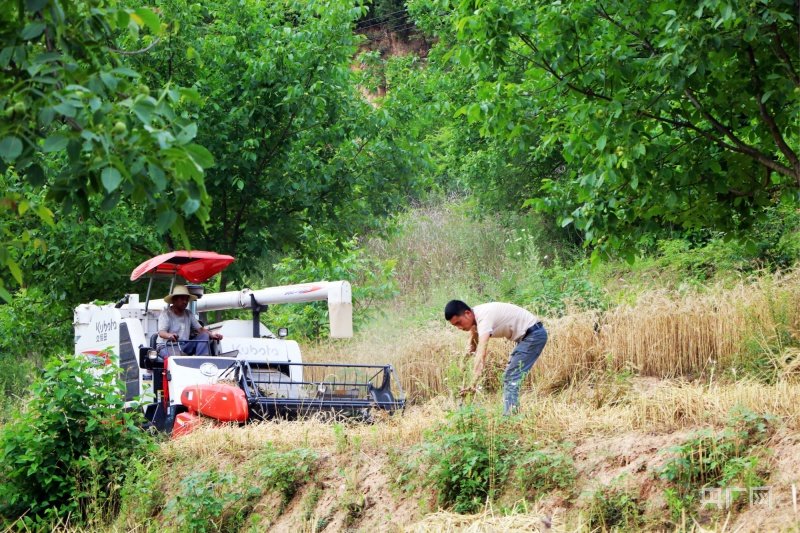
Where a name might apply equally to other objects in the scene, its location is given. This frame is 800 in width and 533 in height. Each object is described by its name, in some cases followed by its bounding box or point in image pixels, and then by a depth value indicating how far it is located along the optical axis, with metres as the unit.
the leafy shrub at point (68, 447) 19.72
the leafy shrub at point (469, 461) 15.84
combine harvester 23.08
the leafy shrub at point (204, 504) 17.58
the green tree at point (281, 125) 31.30
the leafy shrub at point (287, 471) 18.30
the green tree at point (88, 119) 8.87
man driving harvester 25.87
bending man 20.02
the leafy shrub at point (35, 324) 34.72
